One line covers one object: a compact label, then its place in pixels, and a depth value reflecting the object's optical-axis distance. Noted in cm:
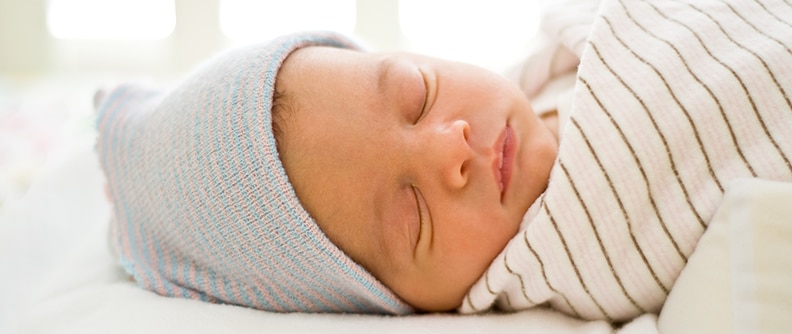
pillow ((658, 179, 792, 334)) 34
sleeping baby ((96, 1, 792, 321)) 37
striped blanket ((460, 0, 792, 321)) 37
